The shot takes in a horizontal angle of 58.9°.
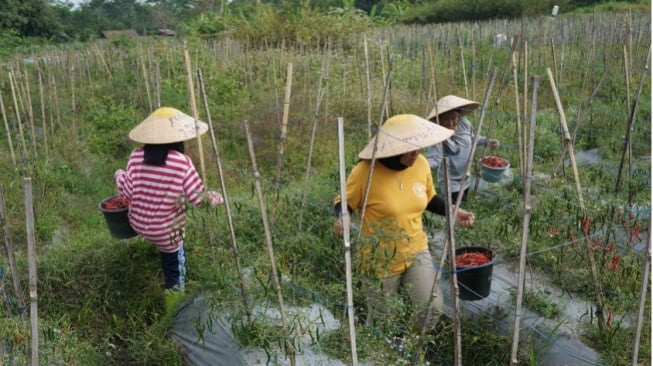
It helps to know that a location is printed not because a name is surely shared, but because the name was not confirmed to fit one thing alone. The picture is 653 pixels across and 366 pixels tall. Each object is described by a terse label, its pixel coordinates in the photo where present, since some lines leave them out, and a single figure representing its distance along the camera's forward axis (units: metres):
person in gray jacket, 3.22
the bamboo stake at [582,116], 3.26
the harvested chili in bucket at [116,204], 3.12
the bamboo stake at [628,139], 3.14
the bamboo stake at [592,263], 2.34
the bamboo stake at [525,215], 1.78
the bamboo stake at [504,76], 2.66
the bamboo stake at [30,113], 4.56
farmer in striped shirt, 2.80
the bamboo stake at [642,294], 1.81
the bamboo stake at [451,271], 1.80
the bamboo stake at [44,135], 5.19
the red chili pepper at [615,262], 2.53
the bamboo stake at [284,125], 3.09
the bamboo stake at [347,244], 1.78
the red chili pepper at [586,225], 2.33
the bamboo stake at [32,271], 1.54
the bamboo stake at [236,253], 2.28
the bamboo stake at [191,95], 2.51
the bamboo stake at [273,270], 2.06
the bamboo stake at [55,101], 5.74
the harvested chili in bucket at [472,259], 2.62
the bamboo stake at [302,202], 3.09
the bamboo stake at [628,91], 3.38
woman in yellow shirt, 2.37
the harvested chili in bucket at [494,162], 3.82
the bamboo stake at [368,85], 3.56
